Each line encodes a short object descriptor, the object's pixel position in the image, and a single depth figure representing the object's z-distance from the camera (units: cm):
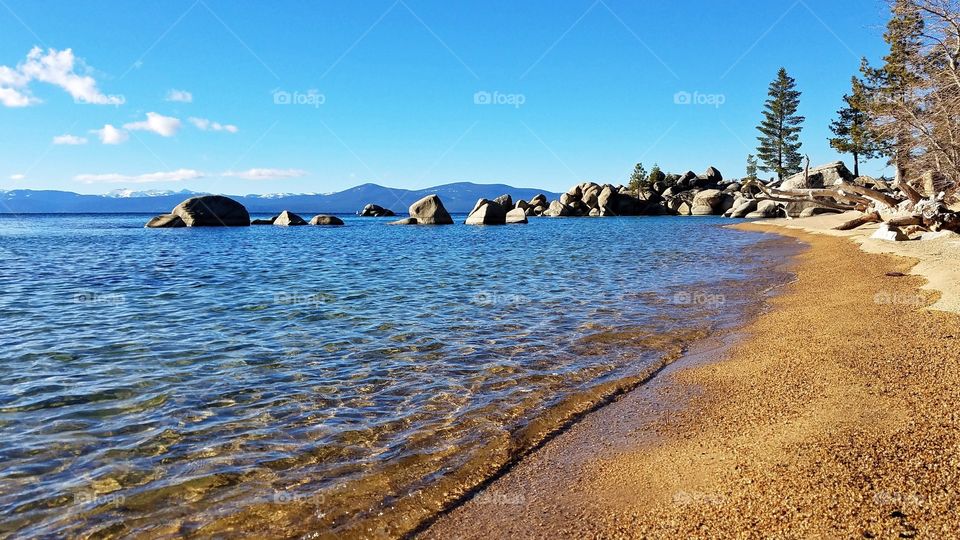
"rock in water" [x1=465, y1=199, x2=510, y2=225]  6431
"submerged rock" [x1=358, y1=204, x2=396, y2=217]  11744
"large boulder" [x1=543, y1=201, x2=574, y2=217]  8750
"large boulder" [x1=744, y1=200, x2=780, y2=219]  6531
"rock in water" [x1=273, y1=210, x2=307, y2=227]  7110
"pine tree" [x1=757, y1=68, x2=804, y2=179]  8471
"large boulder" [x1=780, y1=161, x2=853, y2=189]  6288
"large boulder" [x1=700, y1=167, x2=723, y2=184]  9104
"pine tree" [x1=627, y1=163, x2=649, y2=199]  9269
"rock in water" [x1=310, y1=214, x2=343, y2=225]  7075
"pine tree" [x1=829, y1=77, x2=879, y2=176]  5916
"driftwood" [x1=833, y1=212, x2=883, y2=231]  2714
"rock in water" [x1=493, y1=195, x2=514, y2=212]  7869
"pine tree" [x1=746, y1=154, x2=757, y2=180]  9636
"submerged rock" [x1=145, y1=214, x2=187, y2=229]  5866
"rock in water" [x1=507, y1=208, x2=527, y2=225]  6700
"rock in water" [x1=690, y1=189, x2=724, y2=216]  8044
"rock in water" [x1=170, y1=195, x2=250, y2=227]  5856
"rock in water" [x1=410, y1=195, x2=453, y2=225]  6512
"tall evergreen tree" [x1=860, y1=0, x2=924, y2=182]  2270
